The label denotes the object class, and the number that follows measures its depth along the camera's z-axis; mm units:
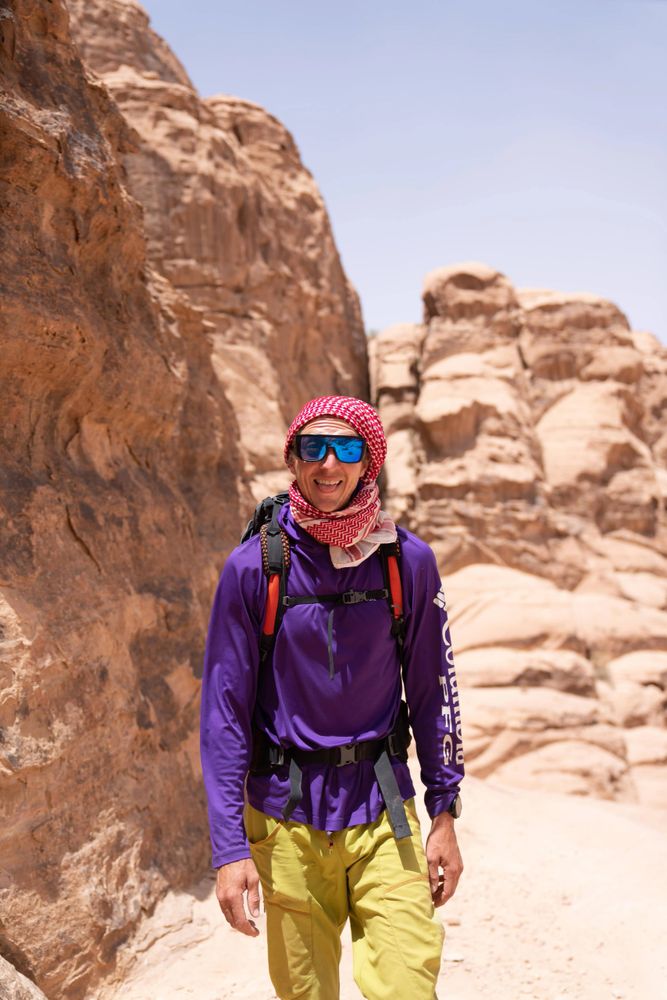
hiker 2266
